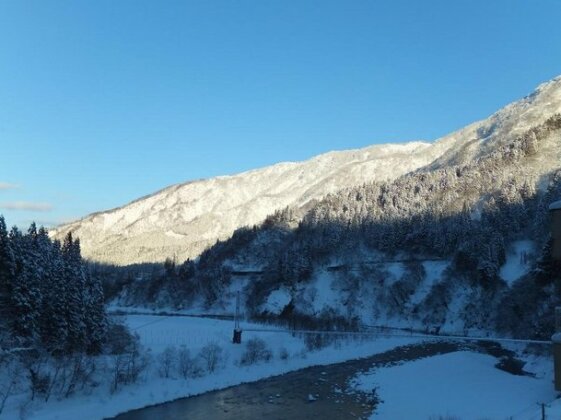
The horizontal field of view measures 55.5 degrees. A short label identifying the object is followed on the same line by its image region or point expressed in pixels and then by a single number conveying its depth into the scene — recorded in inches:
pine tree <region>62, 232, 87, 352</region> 1660.9
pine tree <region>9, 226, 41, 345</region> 1528.1
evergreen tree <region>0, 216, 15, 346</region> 1534.9
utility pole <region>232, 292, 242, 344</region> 2458.5
